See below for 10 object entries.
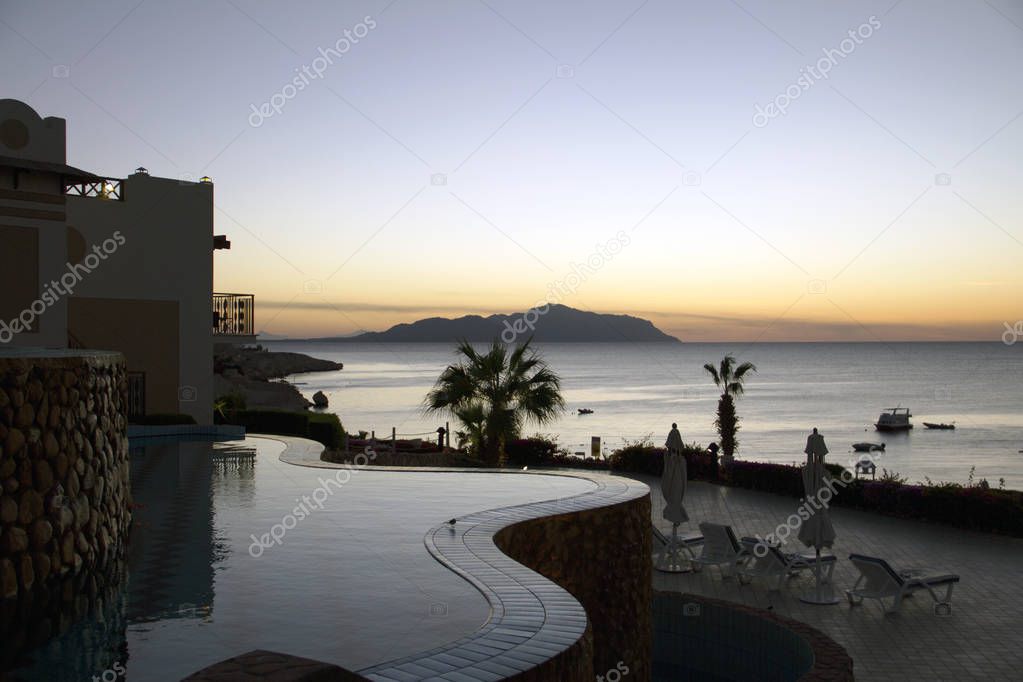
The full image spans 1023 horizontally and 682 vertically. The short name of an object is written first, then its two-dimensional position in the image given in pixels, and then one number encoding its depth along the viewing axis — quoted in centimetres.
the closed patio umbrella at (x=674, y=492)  1354
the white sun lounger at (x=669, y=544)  1366
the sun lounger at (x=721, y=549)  1288
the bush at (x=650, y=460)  2245
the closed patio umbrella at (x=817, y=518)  1183
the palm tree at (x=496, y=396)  2214
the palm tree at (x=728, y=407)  2550
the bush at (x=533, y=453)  2492
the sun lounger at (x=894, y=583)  1112
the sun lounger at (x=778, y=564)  1230
